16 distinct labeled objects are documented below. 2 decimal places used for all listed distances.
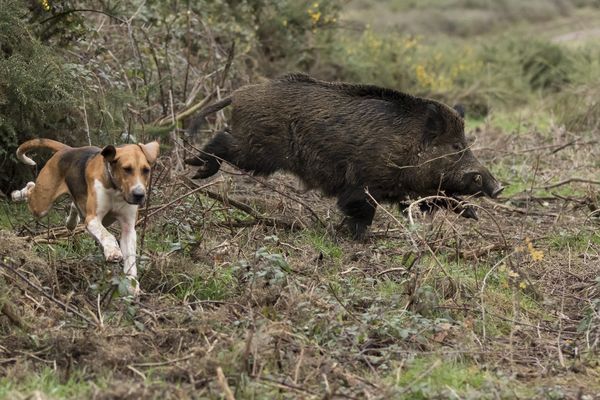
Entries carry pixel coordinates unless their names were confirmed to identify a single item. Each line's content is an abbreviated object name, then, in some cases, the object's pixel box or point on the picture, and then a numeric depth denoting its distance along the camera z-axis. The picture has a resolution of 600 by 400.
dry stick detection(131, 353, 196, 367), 10.81
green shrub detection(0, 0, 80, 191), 16.47
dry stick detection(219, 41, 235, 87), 20.78
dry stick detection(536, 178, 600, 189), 20.26
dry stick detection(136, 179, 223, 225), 14.19
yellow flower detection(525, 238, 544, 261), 13.45
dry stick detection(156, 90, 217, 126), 19.94
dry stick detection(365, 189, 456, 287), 13.31
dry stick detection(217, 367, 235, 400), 9.92
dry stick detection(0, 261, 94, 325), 11.66
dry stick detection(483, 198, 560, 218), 19.73
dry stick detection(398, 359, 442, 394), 10.48
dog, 13.23
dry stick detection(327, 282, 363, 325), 12.59
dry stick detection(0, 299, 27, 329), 11.60
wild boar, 18.28
